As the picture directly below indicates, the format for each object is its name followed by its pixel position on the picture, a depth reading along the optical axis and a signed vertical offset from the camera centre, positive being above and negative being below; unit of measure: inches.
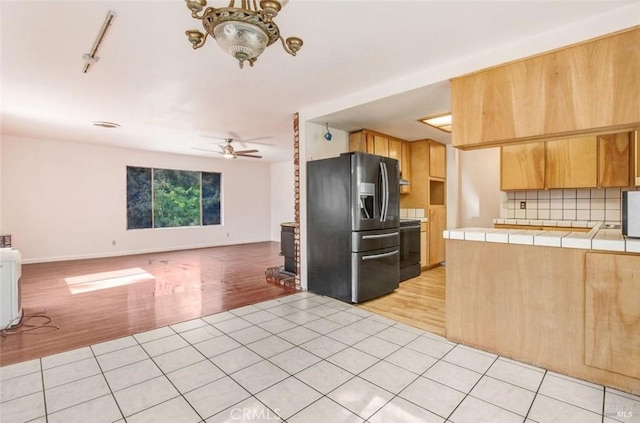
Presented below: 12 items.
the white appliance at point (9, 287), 112.3 -29.8
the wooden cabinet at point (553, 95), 76.9 +32.6
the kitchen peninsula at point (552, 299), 73.6 -26.2
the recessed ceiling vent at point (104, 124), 188.9 +55.0
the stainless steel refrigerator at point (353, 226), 138.9 -9.2
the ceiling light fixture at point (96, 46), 81.6 +52.5
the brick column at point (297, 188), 166.7 +10.8
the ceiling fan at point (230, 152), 239.1 +46.4
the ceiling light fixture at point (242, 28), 53.2 +34.7
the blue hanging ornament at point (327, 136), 174.4 +42.4
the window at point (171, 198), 291.1 +11.4
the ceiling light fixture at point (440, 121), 157.6 +48.5
